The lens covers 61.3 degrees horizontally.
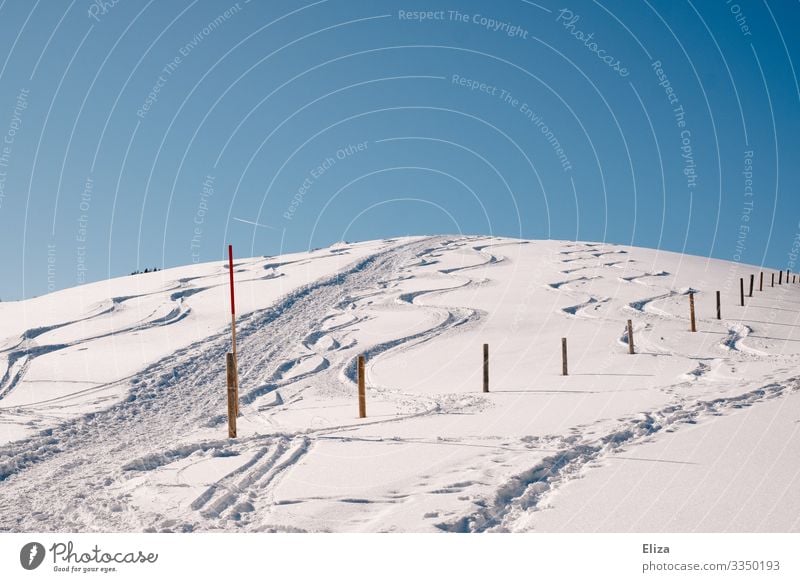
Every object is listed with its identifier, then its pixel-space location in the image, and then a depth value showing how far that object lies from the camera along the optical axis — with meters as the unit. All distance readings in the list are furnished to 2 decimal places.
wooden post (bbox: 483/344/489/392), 17.56
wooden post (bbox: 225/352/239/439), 12.33
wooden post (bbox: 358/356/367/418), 14.65
